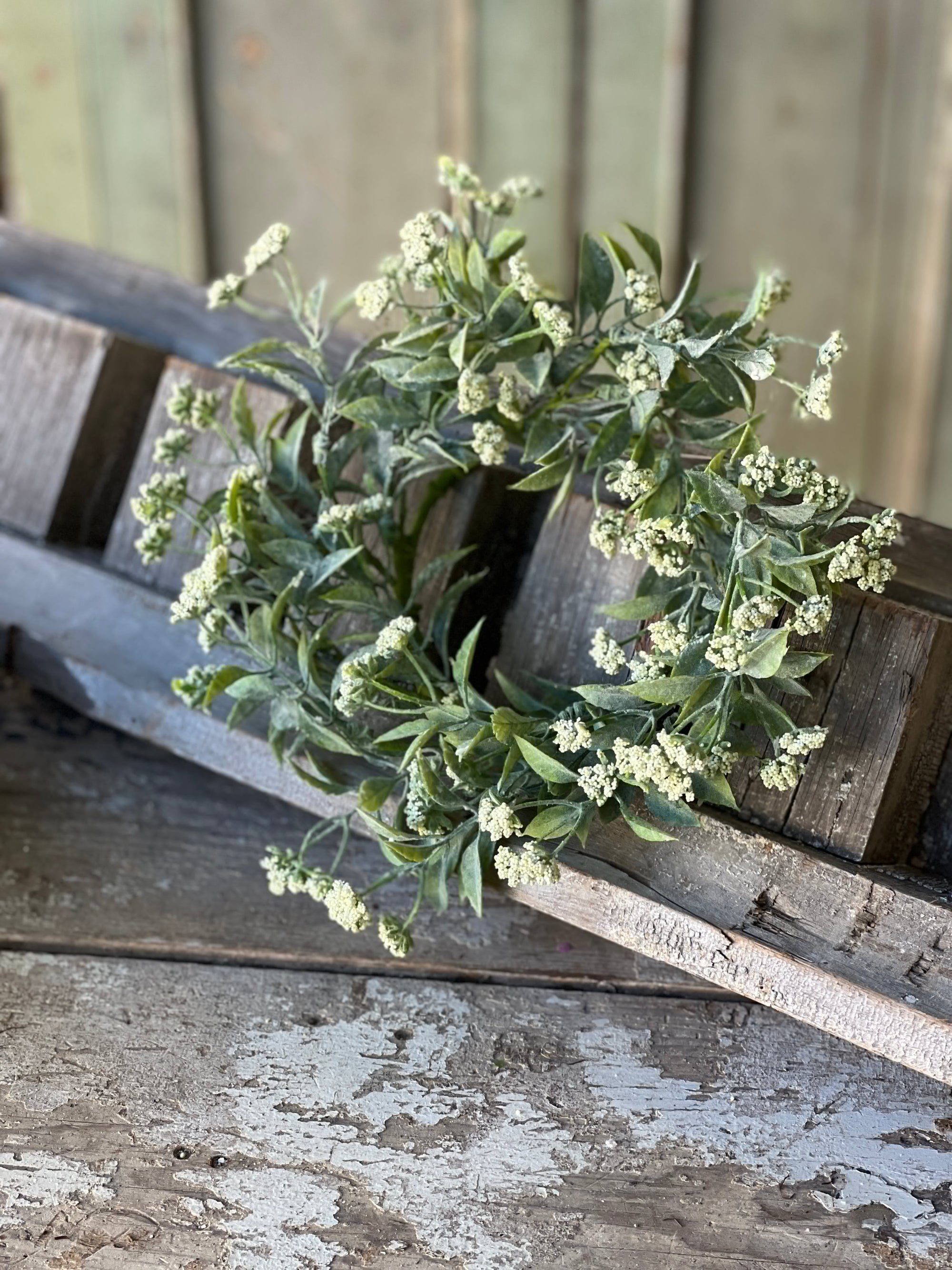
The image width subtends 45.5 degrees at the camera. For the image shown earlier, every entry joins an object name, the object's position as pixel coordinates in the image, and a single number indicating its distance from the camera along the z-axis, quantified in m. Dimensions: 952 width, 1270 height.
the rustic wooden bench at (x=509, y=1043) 0.70
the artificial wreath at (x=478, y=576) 0.67
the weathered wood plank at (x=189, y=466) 1.00
